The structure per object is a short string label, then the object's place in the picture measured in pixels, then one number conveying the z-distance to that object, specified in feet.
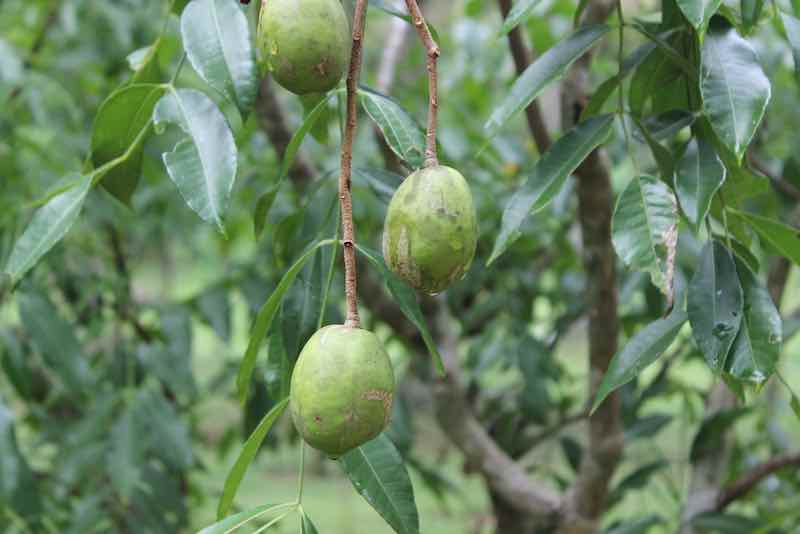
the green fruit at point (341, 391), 3.38
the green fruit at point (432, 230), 3.43
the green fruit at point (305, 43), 3.52
